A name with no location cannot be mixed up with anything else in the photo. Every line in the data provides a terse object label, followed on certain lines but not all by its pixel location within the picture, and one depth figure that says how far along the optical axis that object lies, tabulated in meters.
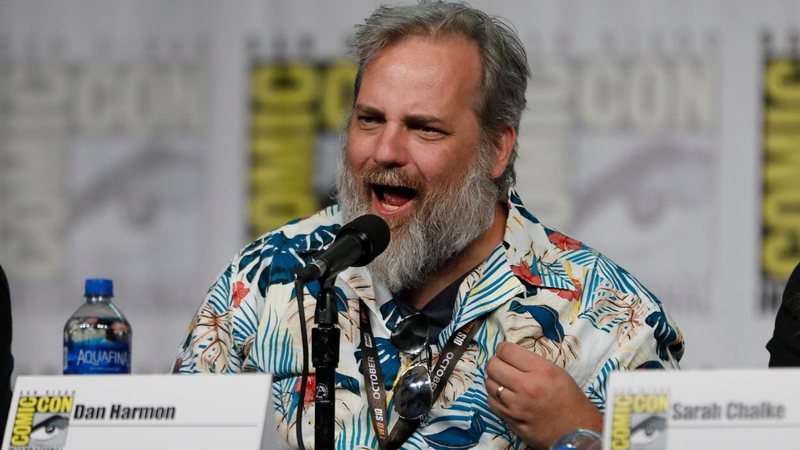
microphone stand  4.31
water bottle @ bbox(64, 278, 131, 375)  5.77
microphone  4.27
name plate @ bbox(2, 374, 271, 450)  4.11
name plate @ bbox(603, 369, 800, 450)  3.75
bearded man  5.39
